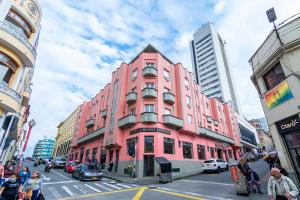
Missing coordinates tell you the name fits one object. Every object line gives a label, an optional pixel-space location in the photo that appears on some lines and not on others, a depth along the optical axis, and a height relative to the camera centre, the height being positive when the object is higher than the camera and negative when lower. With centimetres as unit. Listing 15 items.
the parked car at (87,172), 1678 -15
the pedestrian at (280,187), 491 -46
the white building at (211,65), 8631 +5568
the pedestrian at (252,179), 1027 -44
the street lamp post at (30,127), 1530 +377
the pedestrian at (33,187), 708 -66
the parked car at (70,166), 2369 +57
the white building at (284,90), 1016 +486
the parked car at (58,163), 3061 +123
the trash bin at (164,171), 1625 -2
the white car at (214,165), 2172 +70
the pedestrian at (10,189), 675 -70
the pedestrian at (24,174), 922 -19
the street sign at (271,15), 1200 +1027
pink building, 2220 +693
